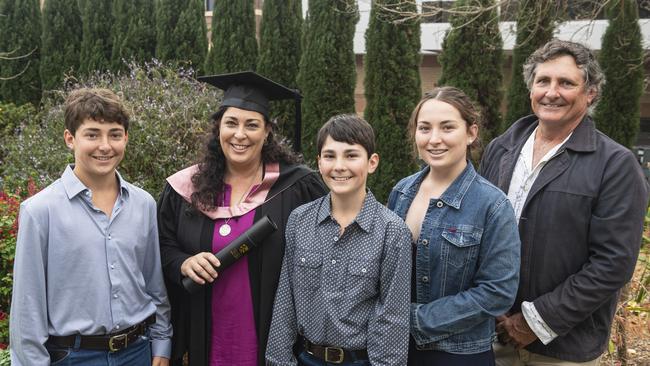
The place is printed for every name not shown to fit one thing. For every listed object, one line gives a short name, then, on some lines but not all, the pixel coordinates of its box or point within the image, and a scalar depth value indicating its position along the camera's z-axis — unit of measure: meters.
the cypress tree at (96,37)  9.71
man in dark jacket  2.37
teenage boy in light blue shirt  2.24
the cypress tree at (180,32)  9.36
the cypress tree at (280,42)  8.68
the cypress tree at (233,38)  8.96
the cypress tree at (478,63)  7.65
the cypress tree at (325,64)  8.08
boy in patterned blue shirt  2.24
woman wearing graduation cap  2.66
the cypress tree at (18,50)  10.38
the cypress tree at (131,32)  9.54
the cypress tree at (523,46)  7.48
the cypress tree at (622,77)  7.84
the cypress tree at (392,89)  7.85
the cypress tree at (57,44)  10.06
